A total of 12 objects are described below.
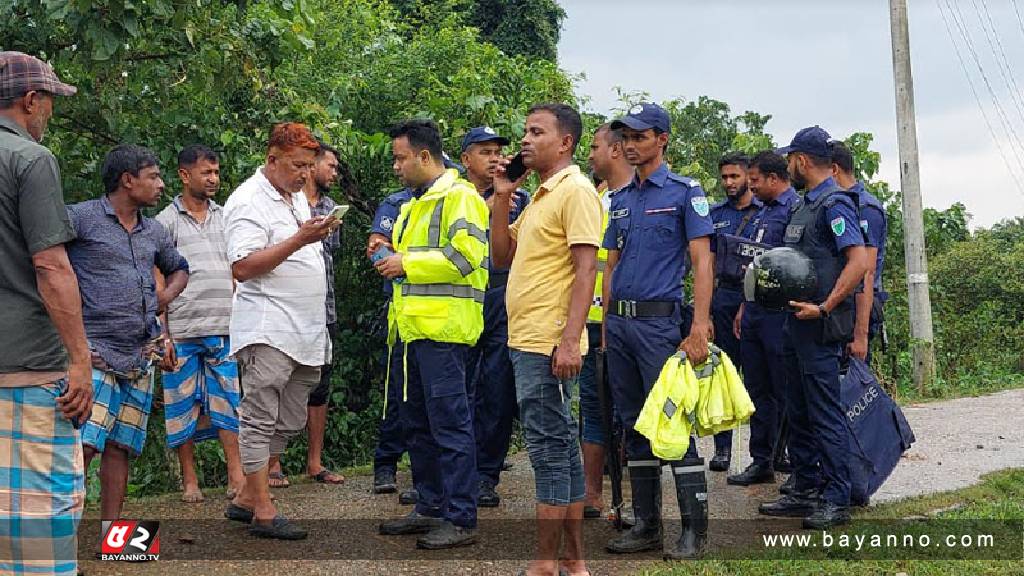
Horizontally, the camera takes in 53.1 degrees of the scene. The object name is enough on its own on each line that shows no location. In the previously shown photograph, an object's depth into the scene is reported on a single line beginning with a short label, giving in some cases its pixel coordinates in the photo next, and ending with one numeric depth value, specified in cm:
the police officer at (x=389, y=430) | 653
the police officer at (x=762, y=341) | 707
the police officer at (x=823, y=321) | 584
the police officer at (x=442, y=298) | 532
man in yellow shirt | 462
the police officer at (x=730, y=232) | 754
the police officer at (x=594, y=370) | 598
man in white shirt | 534
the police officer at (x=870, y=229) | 641
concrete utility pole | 1343
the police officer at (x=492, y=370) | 662
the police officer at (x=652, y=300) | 511
